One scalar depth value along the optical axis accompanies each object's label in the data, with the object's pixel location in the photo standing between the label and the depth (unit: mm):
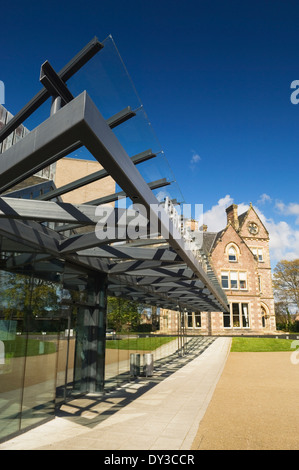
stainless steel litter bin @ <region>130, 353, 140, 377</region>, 13750
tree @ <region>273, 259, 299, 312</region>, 60469
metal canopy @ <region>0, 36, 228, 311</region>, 2781
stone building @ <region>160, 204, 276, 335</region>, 42250
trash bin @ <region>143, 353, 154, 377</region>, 13859
